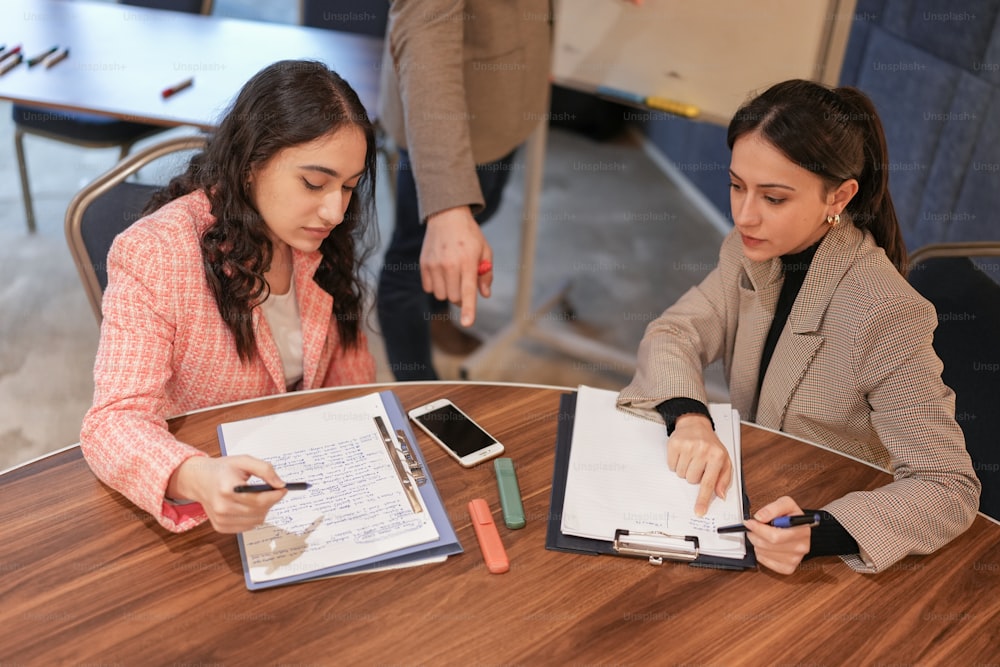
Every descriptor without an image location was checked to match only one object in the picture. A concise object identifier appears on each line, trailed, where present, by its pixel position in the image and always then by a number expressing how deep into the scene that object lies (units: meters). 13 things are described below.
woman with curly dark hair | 1.15
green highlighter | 1.10
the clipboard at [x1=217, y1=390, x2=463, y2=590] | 1.01
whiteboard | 2.05
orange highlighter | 1.03
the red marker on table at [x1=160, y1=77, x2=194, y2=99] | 2.24
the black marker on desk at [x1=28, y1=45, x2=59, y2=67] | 2.34
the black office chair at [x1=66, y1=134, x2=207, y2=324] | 1.42
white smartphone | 1.20
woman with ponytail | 1.09
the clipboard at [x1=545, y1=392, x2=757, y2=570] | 1.05
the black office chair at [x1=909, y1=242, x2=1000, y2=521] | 1.30
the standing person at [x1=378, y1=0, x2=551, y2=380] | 1.52
